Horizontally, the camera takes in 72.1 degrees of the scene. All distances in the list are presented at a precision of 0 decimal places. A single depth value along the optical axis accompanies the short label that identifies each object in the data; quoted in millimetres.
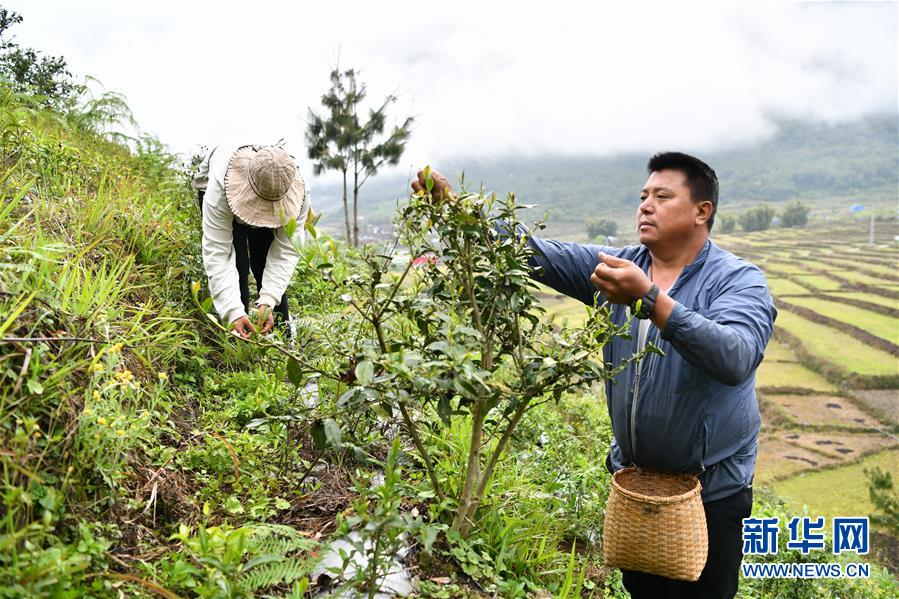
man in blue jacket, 2133
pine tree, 13422
